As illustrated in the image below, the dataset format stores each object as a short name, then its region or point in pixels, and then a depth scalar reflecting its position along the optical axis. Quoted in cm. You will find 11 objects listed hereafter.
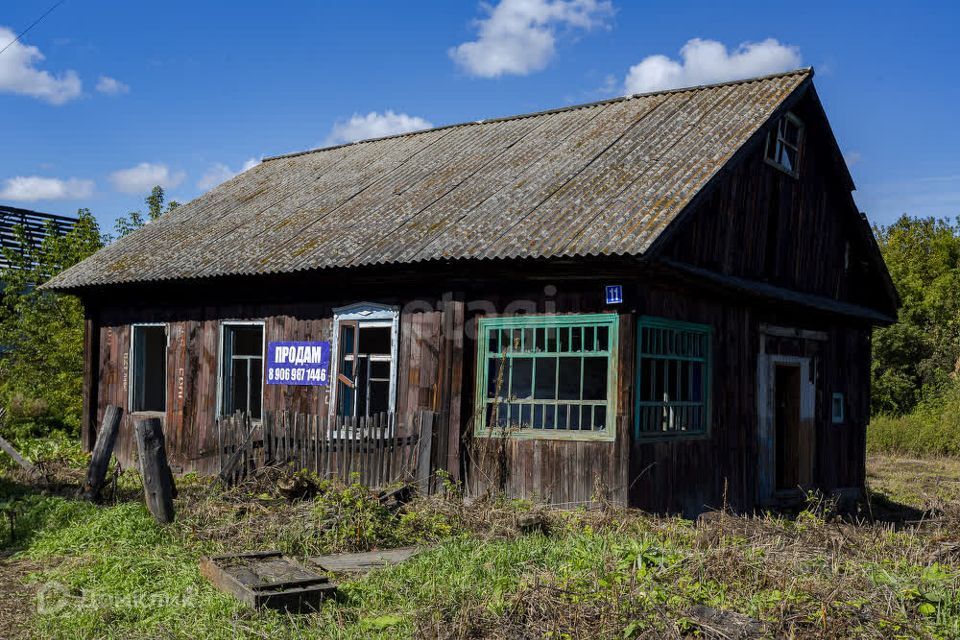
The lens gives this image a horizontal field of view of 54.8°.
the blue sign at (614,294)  957
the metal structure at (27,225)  2284
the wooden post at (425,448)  1034
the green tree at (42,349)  1844
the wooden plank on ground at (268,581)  593
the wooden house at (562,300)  998
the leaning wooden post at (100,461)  918
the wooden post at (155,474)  816
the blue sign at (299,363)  1207
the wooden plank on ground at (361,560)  713
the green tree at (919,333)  2650
